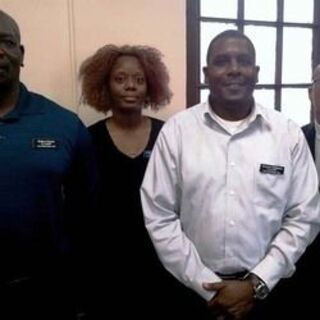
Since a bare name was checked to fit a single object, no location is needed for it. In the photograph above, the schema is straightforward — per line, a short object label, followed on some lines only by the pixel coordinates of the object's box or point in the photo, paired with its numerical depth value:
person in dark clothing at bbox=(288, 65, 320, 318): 1.87
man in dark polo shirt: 1.39
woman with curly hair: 1.81
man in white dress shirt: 1.46
